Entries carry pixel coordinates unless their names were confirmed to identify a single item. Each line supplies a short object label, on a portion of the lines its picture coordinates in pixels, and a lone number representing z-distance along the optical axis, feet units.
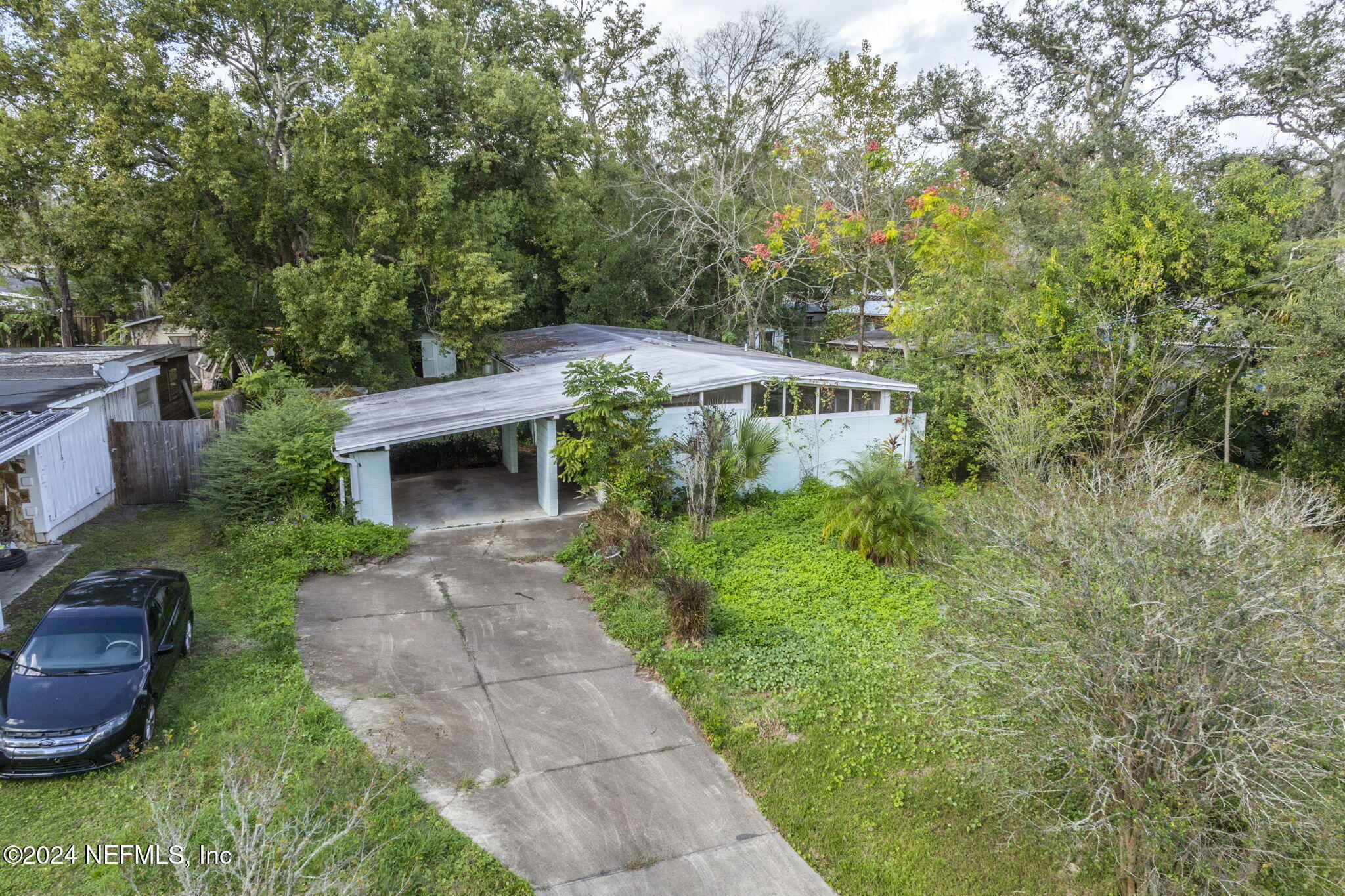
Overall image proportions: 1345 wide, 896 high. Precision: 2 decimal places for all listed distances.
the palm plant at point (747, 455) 47.98
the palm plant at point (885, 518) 40.83
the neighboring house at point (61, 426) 39.73
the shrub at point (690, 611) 32.24
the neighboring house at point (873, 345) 73.20
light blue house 44.75
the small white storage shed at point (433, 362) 100.22
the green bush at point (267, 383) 57.93
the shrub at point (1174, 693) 16.72
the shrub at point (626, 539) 38.04
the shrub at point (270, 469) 42.50
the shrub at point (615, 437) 44.86
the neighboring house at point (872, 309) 94.69
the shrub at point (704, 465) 43.32
